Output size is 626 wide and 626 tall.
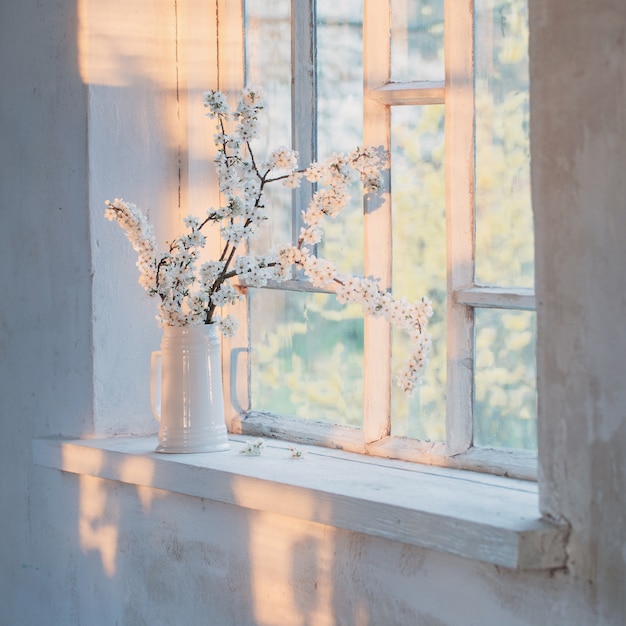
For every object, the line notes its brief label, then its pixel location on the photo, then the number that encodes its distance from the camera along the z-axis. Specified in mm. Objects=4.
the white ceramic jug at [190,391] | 4350
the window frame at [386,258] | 4130
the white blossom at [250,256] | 4159
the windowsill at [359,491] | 3842
